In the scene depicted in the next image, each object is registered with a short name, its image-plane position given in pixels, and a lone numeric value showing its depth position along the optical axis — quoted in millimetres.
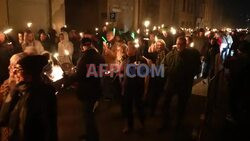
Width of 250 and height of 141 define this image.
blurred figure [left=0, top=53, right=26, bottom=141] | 4336
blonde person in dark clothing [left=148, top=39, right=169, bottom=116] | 8373
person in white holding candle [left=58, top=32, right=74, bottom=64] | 11482
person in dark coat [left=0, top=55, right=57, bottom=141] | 3438
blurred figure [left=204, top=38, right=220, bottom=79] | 12617
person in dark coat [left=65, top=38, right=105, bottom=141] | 6109
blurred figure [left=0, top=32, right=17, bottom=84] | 7552
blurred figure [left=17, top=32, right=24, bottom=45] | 10328
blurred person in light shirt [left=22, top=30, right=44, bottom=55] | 9836
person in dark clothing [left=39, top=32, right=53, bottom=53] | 11690
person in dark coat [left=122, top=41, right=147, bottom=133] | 7055
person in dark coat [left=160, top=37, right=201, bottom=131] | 7234
